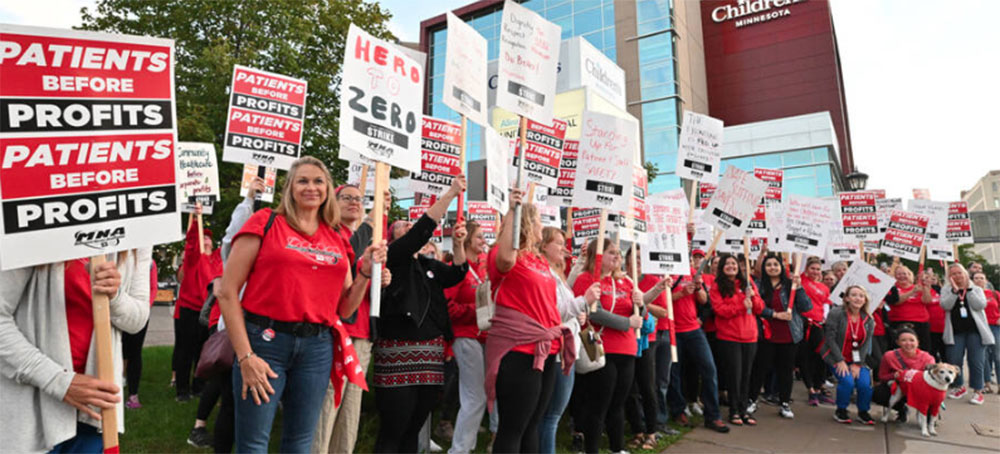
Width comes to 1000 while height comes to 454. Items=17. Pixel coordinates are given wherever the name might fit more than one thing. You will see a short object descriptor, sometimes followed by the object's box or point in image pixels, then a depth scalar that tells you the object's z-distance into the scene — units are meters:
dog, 6.86
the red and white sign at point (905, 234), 10.73
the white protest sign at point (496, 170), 5.69
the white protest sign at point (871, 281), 8.77
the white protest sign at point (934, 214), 11.55
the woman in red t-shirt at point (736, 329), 7.00
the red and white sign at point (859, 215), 10.59
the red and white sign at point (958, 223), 12.08
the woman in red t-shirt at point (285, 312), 2.70
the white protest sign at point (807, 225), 8.98
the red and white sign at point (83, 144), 2.30
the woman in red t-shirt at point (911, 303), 9.61
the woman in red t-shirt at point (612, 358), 5.00
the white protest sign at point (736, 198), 7.65
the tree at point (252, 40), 11.67
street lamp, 13.14
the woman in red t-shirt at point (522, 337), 3.73
